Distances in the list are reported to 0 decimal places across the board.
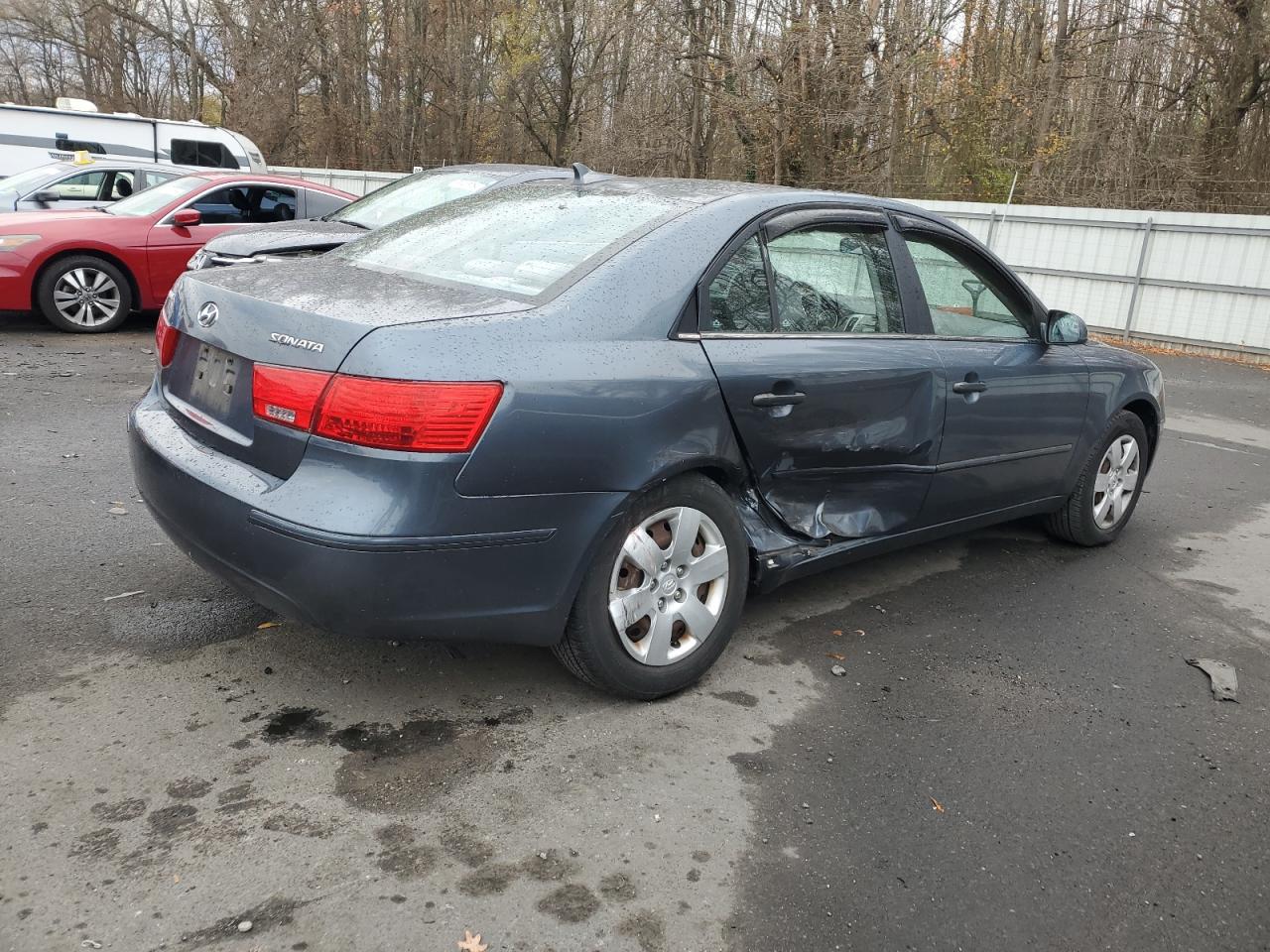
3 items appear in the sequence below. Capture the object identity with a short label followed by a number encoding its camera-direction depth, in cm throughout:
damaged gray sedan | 276
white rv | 1650
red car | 927
